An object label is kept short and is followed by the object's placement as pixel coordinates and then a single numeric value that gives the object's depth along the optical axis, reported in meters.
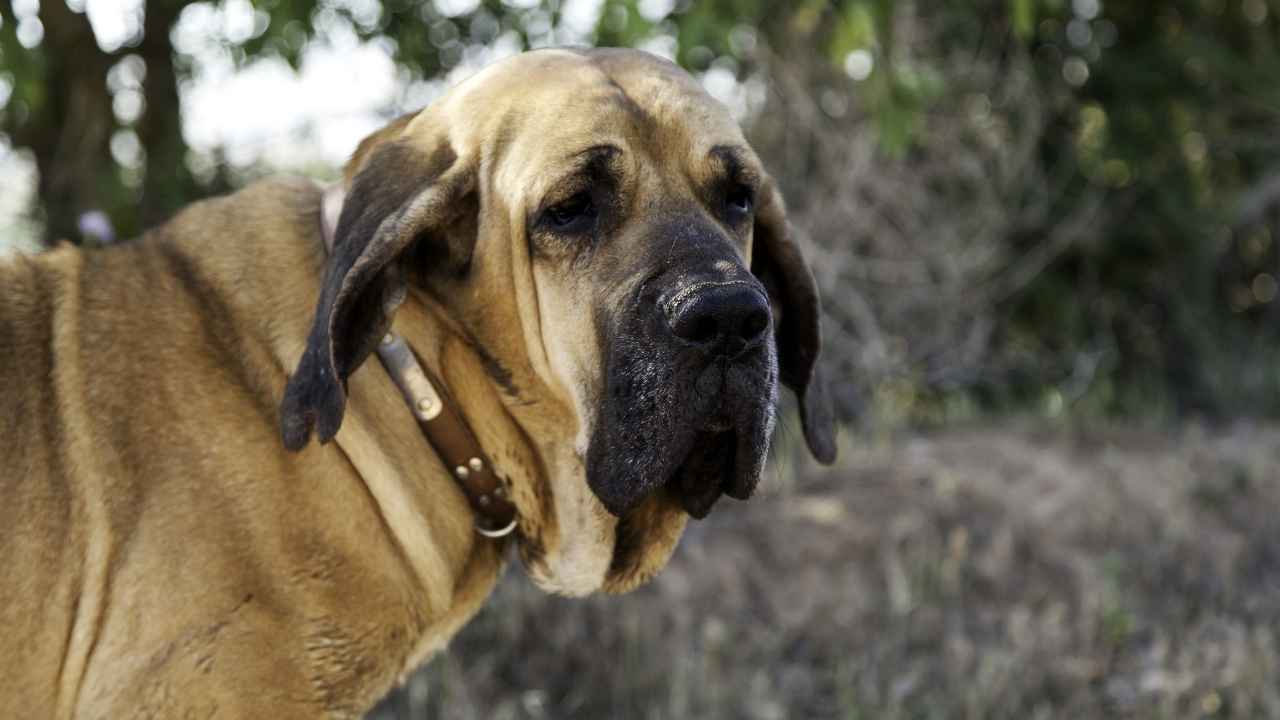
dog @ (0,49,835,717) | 2.40
